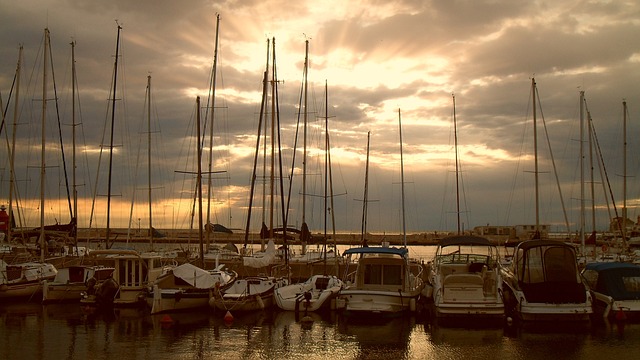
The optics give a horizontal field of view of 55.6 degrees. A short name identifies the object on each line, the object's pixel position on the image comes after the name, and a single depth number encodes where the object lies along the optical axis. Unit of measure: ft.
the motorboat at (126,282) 92.63
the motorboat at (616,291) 79.46
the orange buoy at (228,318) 82.02
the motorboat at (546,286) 75.56
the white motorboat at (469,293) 75.66
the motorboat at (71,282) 100.89
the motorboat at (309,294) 88.48
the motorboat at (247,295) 87.92
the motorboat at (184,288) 87.97
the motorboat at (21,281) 102.58
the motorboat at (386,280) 82.48
